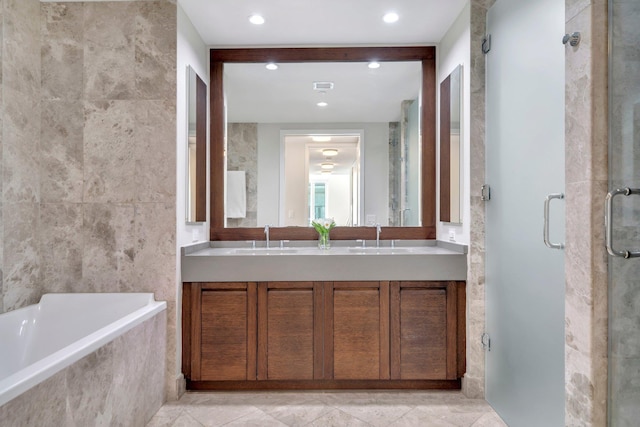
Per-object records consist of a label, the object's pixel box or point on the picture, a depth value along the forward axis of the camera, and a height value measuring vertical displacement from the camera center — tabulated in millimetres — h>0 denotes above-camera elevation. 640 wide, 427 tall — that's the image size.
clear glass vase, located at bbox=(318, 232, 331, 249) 2918 -267
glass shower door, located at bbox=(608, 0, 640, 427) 1173 -28
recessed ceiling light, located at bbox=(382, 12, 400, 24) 2484 +1277
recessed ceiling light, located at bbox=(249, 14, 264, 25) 2507 +1275
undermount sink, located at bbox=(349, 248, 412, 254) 2648 -324
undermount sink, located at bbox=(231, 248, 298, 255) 2633 -330
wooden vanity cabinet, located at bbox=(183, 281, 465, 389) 2432 -813
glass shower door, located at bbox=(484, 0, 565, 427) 1636 -24
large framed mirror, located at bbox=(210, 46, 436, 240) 2977 +511
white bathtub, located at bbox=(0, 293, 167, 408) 1939 -646
